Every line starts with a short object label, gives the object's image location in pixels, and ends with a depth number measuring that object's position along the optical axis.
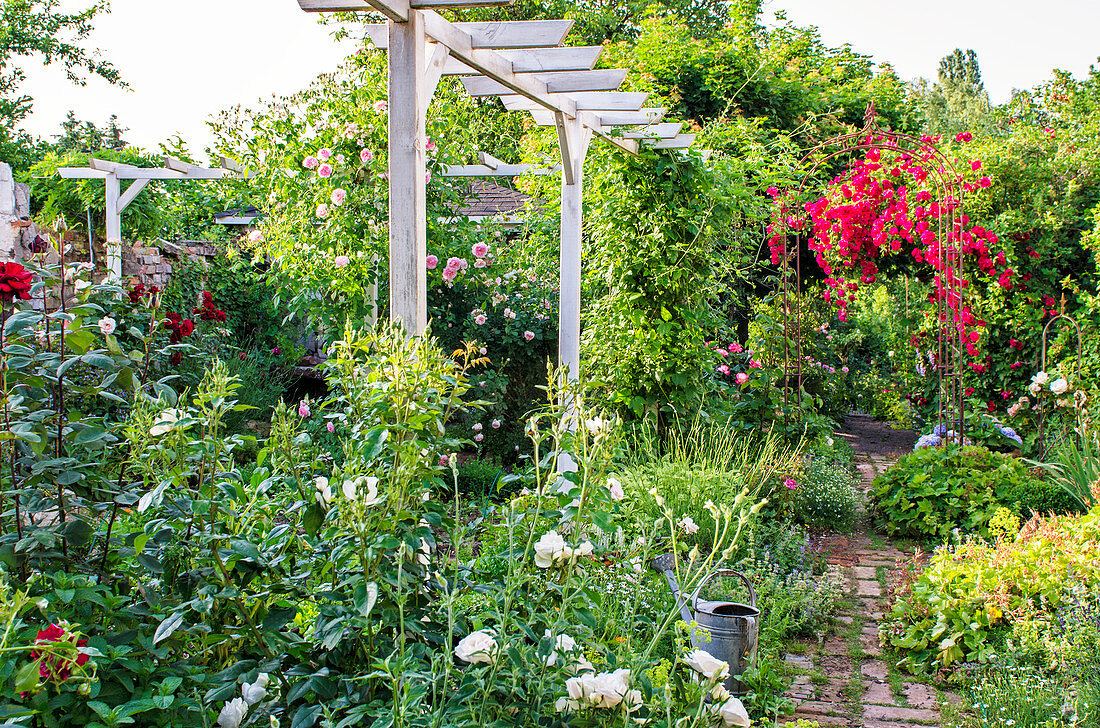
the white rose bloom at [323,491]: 1.60
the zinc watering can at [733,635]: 2.49
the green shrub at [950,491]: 4.38
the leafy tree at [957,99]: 19.85
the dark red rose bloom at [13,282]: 1.61
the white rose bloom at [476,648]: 1.39
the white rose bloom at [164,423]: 1.47
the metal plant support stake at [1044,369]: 5.26
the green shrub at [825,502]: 4.75
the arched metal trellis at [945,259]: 5.52
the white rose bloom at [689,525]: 2.01
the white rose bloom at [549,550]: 1.60
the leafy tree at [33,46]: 14.38
